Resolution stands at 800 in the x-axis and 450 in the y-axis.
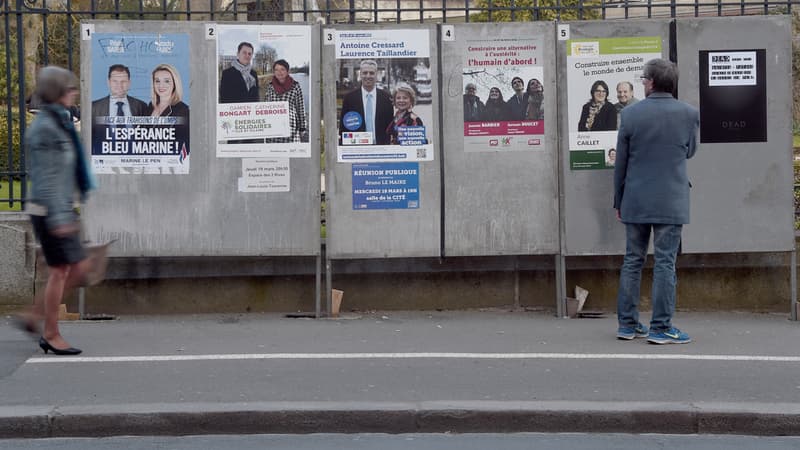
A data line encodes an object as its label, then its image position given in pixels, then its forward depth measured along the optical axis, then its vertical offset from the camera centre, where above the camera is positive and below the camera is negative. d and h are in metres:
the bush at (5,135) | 11.60 +1.14
